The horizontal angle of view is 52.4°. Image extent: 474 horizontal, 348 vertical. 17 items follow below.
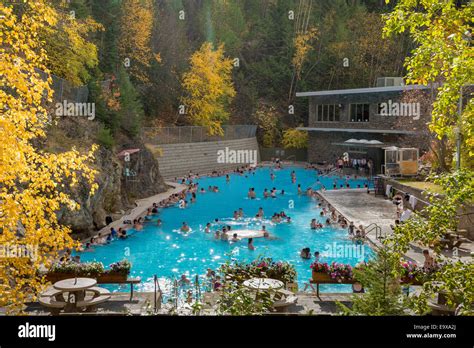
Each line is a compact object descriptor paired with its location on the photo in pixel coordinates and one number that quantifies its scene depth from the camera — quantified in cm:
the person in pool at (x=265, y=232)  2406
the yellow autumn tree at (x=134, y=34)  4640
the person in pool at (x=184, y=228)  2522
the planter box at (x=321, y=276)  1320
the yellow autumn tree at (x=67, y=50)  2592
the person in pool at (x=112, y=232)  2215
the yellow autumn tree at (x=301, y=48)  6112
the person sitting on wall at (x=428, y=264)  1328
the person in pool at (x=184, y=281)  1565
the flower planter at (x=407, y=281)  1286
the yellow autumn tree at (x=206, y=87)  5009
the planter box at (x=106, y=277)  1339
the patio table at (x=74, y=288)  1086
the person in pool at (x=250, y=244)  2127
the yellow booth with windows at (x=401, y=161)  3189
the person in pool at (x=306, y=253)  2056
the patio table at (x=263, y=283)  962
